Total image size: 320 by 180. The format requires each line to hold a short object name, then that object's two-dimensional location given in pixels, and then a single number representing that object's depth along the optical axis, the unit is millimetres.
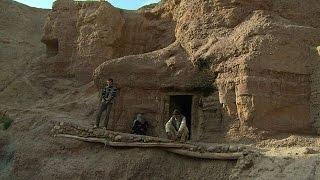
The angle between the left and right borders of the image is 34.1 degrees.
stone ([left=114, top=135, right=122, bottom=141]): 12812
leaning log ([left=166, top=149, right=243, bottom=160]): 11586
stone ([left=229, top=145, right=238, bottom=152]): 11758
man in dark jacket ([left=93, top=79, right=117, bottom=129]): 14094
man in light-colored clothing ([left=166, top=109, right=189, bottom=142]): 12508
